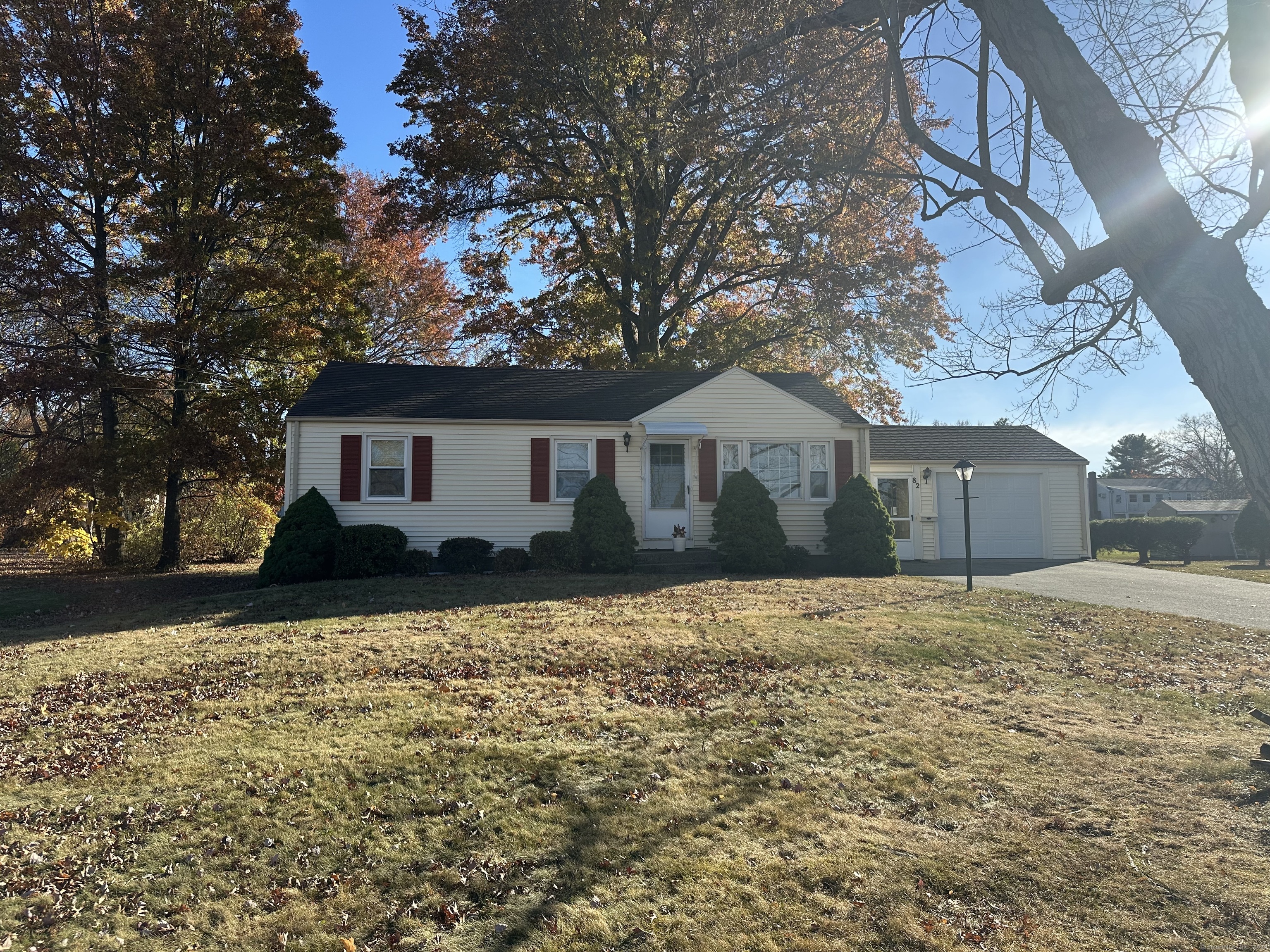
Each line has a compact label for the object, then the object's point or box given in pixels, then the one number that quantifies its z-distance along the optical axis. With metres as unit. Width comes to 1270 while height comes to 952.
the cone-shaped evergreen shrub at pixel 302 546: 13.30
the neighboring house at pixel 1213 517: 30.27
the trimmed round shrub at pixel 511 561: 14.98
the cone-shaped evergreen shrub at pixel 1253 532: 23.42
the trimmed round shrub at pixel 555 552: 14.91
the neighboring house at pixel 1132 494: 53.75
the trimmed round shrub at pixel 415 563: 14.55
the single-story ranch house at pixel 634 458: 15.53
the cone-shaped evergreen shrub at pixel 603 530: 14.77
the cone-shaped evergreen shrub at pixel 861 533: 15.06
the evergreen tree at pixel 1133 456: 68.69
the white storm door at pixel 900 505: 18.11
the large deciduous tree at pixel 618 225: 15.39
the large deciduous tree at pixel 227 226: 16.92
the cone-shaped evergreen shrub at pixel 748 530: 14.80
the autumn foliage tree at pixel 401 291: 25.86
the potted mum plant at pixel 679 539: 16.05
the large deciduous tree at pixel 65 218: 15.87
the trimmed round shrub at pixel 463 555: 15.07
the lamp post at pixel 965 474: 13.49
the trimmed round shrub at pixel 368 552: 13.99
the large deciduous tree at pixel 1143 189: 3.07
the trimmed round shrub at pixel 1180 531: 24.48
